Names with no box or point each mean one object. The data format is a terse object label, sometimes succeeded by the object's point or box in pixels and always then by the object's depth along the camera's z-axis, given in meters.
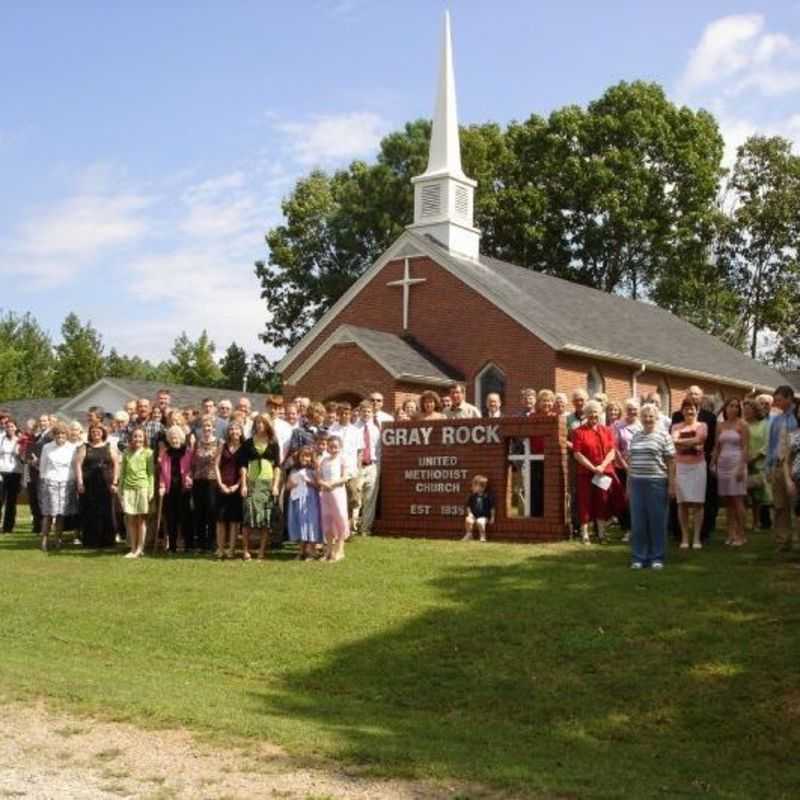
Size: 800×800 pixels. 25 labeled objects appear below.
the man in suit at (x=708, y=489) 13.45
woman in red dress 13.73
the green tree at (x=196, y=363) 57.81
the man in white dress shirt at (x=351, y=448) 15.04
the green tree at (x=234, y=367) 55.81
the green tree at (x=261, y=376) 55.59
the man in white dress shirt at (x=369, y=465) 16.02
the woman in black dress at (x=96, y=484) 15.91
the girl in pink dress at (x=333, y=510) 13.78
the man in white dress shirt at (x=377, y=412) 16.41
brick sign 14.53
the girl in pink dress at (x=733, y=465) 12.88
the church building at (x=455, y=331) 28.20
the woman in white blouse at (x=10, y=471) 18.56
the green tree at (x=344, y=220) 50.94
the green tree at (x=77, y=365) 55.84
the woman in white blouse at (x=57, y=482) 15.95
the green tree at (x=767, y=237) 53.19
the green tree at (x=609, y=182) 49.97
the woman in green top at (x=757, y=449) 13.61
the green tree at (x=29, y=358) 59.59
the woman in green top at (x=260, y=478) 14.31
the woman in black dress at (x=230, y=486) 14.41
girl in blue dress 13.95
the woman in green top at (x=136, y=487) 15.09
